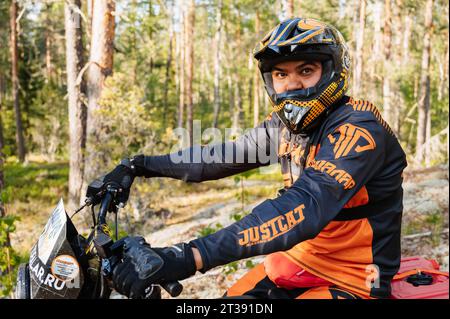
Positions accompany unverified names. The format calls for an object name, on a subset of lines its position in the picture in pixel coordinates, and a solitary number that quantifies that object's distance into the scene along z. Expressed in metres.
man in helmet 1.97
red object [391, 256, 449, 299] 2.39
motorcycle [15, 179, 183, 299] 2.10
